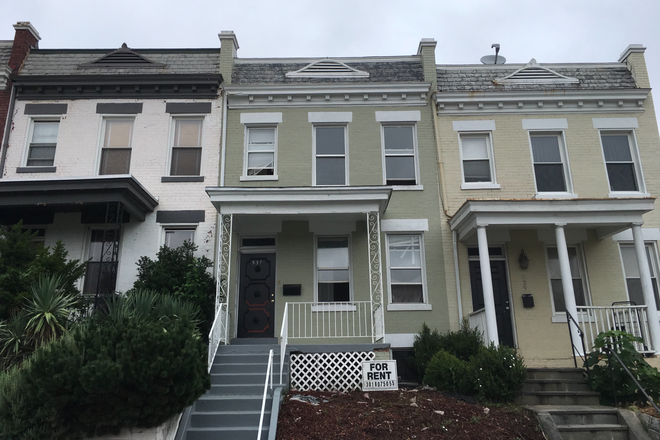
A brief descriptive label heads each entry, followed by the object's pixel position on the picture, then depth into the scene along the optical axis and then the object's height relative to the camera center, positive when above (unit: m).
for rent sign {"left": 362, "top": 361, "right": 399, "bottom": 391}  9.68 -0.58
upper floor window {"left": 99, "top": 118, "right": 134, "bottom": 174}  13.14 +5.08
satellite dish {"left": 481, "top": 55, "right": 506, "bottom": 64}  15.23 +8.19
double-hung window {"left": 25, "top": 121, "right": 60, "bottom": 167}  13.18 +5.14
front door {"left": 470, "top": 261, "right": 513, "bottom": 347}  12.09 +1.10
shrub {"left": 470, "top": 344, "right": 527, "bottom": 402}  8.88 -0.56
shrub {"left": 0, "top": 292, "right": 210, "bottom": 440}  6.41 -0.45
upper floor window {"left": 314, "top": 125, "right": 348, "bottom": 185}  13.25 +4.77
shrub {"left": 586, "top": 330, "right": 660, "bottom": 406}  8.70 -0.55
